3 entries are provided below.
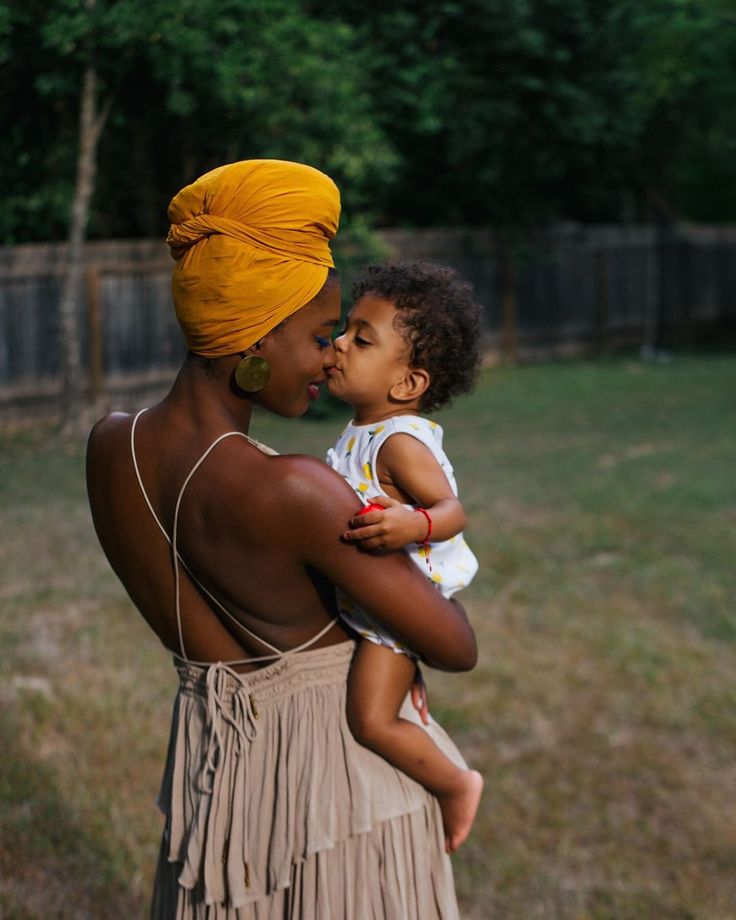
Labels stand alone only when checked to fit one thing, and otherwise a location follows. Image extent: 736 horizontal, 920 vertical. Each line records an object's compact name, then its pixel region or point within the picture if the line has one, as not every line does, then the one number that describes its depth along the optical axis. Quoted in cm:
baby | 222
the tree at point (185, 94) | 1085
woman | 203
